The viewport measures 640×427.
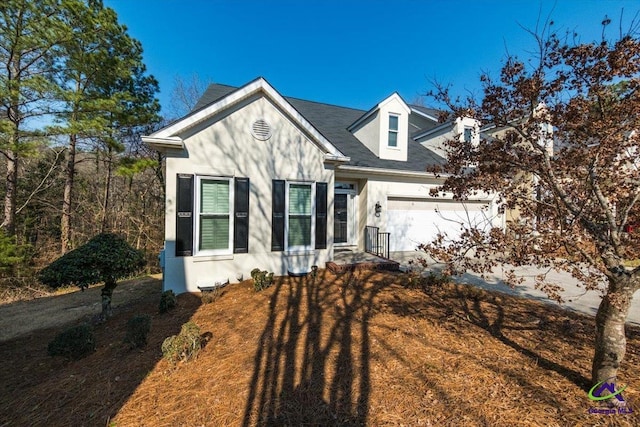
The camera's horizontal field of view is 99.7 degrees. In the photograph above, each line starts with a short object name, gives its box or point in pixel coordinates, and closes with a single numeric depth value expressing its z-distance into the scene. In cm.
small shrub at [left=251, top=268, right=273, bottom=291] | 581
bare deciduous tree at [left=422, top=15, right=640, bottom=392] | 247
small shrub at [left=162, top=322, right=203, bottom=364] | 332
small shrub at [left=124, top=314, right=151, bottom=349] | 379
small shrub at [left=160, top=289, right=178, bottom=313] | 517
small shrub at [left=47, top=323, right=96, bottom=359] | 374
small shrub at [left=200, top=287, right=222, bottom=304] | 539
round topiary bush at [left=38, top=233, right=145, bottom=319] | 455
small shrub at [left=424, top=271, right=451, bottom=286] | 593
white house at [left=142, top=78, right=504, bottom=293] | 598
